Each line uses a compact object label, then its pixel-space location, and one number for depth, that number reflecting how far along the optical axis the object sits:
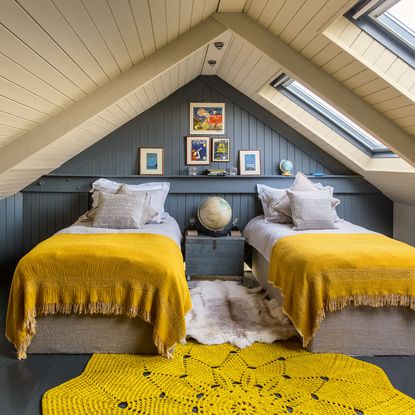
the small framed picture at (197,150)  4.69
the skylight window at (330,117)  4.11
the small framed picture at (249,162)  4.72
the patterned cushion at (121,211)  3.73
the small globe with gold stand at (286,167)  4.67
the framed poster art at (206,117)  4.68
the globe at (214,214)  4.28
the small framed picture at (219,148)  4.71
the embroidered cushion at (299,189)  4.19
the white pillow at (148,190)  4.22
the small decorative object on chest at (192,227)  4.46
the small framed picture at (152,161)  4.64
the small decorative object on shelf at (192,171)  4.66
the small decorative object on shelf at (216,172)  4.59
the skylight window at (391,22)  2.28
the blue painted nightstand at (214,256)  4.16
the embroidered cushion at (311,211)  3.83
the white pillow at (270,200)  4.23
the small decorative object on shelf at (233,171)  4.69
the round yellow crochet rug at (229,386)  2.07
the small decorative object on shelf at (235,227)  4.57
